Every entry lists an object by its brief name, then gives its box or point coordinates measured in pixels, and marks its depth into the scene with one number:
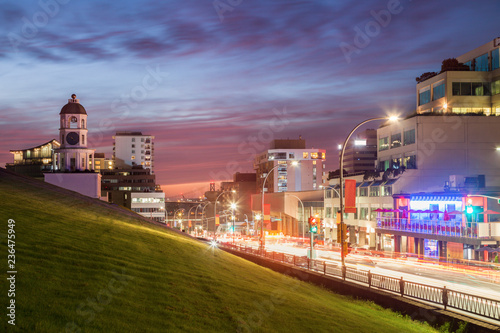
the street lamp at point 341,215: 31.15
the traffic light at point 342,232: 31.57
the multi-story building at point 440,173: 60.69
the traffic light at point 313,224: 41.78
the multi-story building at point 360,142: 33.34
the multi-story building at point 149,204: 165.88
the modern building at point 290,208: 123.66
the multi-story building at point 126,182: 189.88
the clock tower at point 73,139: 86.81
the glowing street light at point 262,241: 52.48
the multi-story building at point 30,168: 194.00
